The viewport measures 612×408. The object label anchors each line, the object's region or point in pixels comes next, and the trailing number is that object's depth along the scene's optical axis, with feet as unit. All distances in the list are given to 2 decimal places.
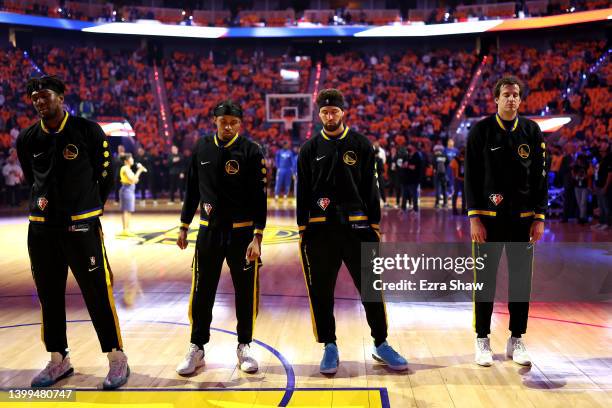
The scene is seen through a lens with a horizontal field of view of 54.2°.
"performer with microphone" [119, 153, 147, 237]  34.30
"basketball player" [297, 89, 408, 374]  13.44
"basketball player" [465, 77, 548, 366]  13.64
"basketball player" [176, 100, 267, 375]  13.35
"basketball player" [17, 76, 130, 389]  12.24
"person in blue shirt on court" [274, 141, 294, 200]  61.05
